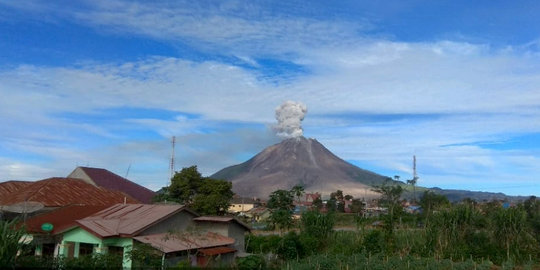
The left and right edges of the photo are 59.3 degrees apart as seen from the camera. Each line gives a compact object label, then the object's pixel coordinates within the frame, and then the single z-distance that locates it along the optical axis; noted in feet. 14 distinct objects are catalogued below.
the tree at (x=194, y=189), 108.47
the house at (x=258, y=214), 218.44
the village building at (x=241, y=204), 309.01
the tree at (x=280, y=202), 139.95
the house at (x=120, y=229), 61.46
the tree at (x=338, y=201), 214.65
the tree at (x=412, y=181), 170.97
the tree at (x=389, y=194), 164.28
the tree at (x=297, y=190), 142.04
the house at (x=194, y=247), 61.21
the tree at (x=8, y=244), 39.64
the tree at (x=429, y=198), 176.49
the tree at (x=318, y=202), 206.75
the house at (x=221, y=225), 75.72
